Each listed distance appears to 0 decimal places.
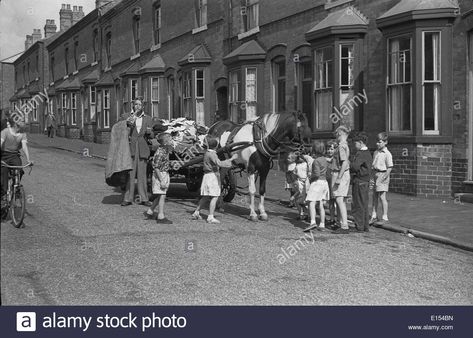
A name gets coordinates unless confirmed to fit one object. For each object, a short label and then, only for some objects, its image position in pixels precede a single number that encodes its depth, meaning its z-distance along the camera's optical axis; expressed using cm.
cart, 1172
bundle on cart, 1242
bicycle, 491
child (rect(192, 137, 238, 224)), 1020
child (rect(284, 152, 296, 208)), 1156
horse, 1038
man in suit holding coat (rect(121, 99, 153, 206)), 1180
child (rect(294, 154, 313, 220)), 1102
